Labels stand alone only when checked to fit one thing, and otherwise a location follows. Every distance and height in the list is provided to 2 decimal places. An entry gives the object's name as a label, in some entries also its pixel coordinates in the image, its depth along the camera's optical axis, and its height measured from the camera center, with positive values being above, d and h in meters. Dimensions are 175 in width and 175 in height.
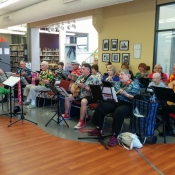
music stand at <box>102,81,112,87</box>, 3.52 -0.39
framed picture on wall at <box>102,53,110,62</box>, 7.10 +0.06
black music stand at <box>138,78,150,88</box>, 4.81 -0.47
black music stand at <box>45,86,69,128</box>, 4.25 -0.65
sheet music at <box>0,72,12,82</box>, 6.08 -0.50
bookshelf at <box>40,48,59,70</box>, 12.92 +0.17
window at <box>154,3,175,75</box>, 5.61 +0.56
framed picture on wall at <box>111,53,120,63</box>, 6.82 +0.04
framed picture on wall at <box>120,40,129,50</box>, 6.50 +0.42
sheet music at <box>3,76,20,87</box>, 4.46 -0.47
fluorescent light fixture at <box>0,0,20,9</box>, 6.98 +1.72
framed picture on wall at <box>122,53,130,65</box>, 6.52 +0.05
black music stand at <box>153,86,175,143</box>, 3.49 -0.55
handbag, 3.42 -1.24
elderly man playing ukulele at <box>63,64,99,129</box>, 4.34 -0.66
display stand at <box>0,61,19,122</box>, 5.15 -0.53
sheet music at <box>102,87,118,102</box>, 3.53 -0.55
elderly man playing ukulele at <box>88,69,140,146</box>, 3.60 -0.80
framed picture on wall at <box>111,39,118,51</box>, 6.81 +0.45
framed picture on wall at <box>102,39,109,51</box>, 7.06 +0.43
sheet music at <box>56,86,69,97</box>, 4.21 -0.61
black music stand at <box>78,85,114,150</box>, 3.58 -0.58
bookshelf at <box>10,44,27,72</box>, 12.36 +0.20
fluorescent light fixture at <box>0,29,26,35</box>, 13.48 +1.57
